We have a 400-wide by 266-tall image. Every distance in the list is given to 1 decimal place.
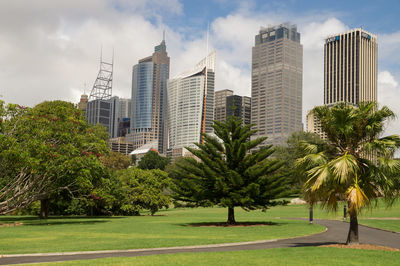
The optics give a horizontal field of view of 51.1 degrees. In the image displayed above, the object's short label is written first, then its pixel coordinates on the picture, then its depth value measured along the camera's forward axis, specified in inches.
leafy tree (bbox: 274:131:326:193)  2822.3
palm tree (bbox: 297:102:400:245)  588.4
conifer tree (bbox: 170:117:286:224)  1082.7
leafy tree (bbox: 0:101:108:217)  1100.5
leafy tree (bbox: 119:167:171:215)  1686.8
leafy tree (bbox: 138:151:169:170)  4572.6
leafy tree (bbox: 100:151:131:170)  3444.9
